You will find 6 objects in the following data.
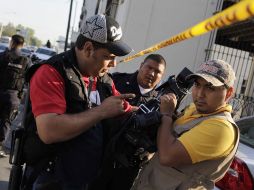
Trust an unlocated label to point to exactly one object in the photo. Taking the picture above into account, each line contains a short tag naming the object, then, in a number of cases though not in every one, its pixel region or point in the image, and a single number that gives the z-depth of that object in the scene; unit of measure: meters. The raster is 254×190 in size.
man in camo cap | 2.22
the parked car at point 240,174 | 3.13
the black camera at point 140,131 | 2.27
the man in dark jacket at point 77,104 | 2.16
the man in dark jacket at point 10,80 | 6.26
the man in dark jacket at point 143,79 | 4.53
